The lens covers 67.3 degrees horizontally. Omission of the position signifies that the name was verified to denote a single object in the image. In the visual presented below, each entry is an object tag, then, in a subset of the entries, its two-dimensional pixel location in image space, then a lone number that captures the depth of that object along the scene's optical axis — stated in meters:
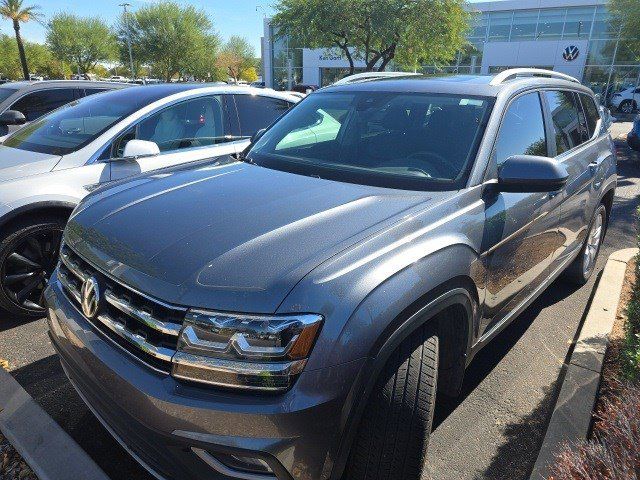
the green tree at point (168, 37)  41.28
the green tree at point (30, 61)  53.28
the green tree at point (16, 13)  34.22
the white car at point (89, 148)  3.45
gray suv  1.57
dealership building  31.75
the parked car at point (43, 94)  6.36
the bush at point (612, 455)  1.44
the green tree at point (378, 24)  20.38
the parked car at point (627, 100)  26.42
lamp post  41.56
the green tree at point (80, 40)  46.44
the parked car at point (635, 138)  10.60
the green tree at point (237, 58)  56.49
